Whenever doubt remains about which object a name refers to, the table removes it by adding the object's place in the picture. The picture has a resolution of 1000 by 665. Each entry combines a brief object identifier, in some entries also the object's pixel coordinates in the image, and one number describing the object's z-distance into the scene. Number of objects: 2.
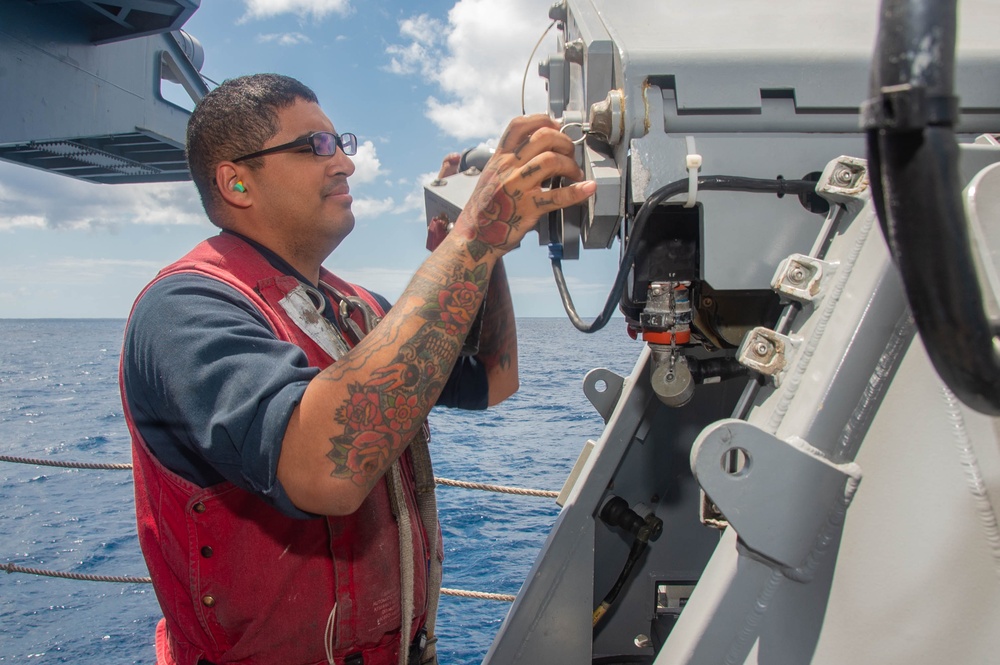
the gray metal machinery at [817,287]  0.54
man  1.25
